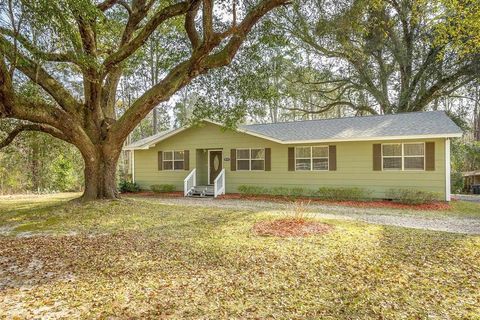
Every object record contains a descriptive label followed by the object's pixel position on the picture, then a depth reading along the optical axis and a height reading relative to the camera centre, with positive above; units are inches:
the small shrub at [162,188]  659.4 -64.8
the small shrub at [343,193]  503.2 -64.8
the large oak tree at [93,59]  249.3 +103.2
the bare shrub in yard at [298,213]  287.2 -59.3
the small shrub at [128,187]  694.5 -64.5
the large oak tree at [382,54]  492.6 +218.2
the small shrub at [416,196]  450.9 -63.8
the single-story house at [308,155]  467.8 +1.6
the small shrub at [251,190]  575.0 -63.9
